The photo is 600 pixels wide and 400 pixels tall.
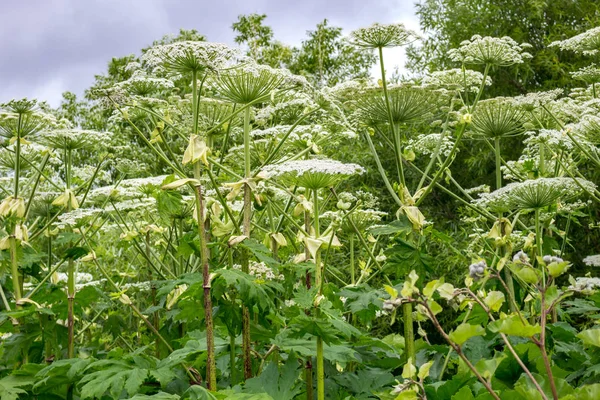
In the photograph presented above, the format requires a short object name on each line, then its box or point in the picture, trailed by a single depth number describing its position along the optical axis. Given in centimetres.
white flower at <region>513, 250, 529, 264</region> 163
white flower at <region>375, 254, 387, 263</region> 386
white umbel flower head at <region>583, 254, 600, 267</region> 325
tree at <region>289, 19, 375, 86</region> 1514
